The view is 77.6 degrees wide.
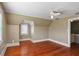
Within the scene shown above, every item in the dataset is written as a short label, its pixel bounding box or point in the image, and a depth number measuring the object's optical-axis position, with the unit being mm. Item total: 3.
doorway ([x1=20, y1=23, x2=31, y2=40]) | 4706
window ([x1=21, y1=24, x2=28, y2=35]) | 4725
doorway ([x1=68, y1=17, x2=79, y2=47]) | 4024
